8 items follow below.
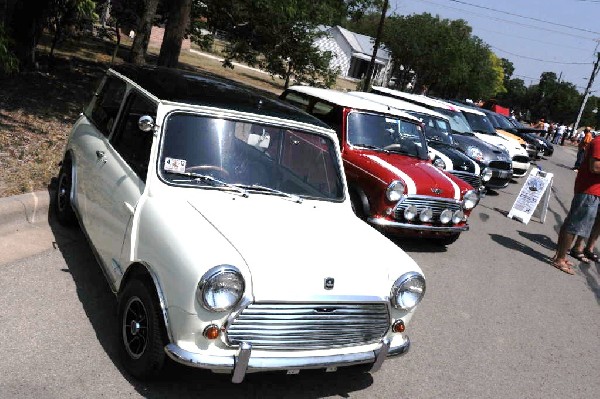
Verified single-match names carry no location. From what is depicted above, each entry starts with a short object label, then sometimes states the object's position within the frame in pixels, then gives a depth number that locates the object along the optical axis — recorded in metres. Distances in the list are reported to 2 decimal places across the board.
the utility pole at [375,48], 27.64
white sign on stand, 11.17
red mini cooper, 7.04
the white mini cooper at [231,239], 3.18
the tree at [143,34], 10.63
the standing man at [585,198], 7.34
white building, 60.50
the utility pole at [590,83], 52.69
